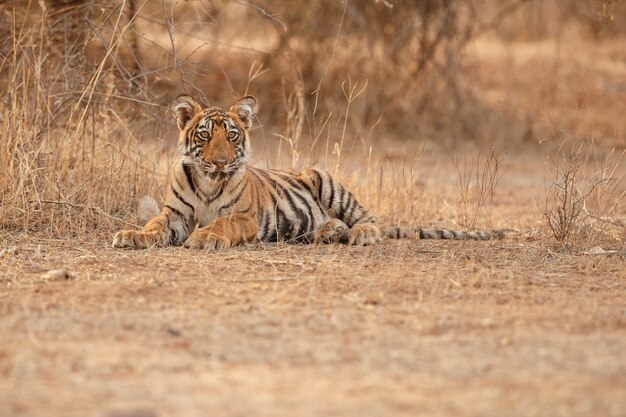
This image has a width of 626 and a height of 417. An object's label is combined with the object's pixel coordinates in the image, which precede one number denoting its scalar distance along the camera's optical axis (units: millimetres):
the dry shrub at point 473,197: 16316
